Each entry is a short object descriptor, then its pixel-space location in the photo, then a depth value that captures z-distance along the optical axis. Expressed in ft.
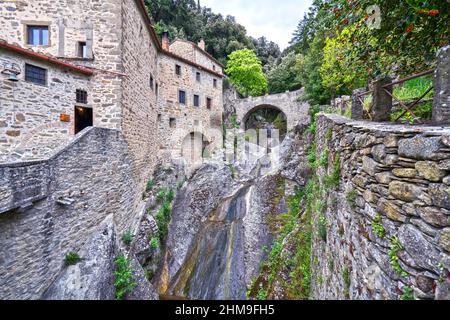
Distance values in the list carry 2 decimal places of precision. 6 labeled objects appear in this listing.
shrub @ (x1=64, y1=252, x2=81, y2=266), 19.19
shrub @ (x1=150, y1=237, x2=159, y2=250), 30.28
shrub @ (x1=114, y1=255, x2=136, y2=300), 22.36
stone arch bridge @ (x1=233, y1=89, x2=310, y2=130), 64.08
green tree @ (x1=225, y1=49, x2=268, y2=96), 74.79
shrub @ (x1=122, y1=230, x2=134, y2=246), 26.58
